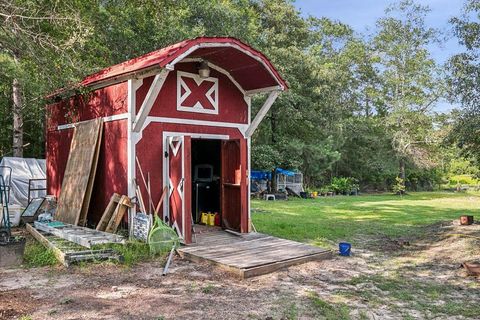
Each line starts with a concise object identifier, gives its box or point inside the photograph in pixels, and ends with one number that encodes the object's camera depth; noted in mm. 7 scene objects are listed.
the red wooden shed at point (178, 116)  7547
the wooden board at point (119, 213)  7441
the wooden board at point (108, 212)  7793
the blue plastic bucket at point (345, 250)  7617
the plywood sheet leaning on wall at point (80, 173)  8336
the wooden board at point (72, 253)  6188
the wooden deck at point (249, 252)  6191
